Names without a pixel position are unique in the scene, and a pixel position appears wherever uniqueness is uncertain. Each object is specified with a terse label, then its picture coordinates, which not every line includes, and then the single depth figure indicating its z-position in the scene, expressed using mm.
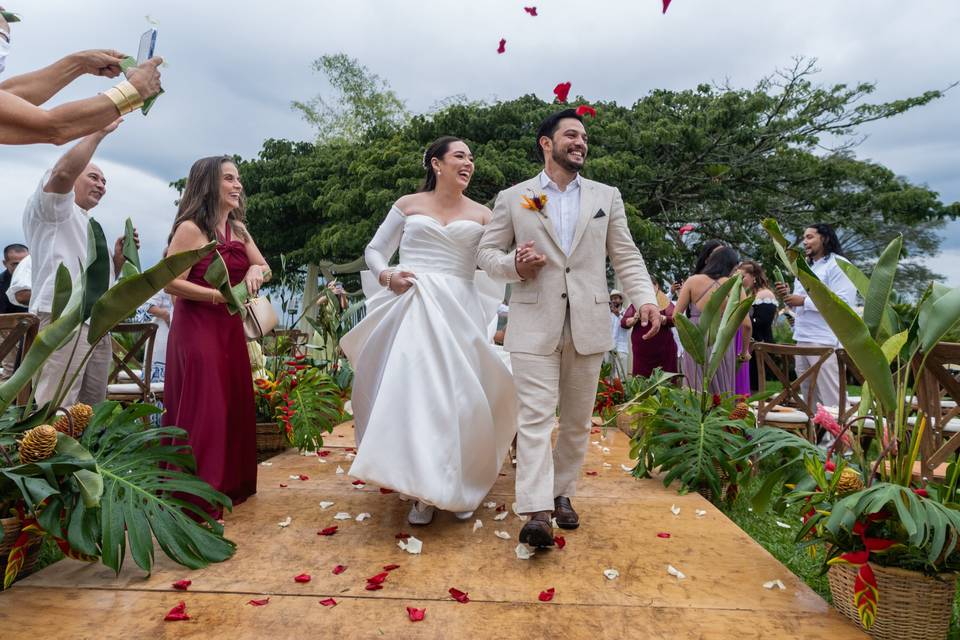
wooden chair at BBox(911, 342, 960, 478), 2852
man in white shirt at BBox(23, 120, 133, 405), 3721
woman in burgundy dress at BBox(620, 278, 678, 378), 7527
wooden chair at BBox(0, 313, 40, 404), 2943
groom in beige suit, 3320
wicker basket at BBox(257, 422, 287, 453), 5406
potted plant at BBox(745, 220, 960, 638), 2264
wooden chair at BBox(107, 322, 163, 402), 5043
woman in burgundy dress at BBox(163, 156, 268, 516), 3553
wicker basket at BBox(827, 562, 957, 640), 2268
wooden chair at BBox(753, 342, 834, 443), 4699
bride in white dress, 3348
